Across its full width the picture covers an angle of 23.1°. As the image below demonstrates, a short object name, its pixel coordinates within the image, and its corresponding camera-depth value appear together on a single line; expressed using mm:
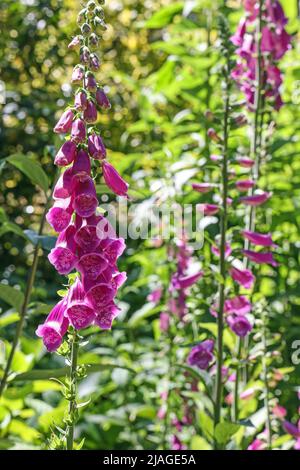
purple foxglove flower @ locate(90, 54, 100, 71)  1435
